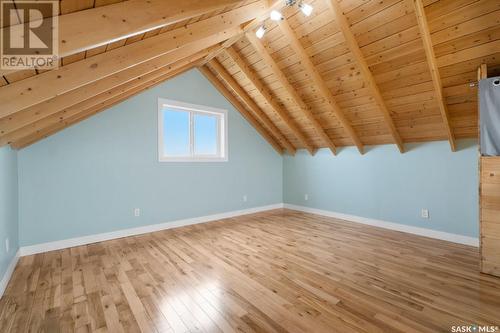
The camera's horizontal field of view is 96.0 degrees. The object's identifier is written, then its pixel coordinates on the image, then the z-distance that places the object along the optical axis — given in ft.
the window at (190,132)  13.97
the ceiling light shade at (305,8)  7.75
